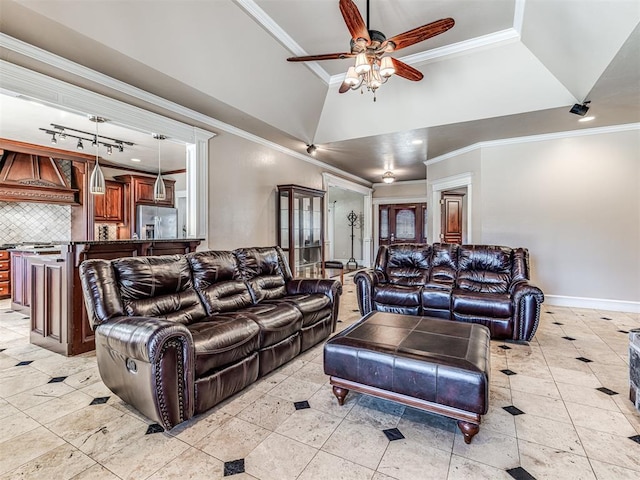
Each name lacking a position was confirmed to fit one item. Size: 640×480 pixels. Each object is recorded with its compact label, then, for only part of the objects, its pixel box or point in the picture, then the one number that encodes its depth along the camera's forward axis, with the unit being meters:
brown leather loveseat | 3.41
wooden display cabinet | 5.52
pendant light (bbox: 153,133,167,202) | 4.64
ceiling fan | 2.44
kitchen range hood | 5.33
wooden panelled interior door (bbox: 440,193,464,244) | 6.89
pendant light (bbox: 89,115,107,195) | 3.84
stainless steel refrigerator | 6.76
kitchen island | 3.07
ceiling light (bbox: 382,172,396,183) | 7.61
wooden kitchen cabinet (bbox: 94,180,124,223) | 6.59
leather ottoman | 1.80
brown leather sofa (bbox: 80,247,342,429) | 1.89
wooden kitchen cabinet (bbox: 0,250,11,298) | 5.45
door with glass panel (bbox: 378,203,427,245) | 9.48
